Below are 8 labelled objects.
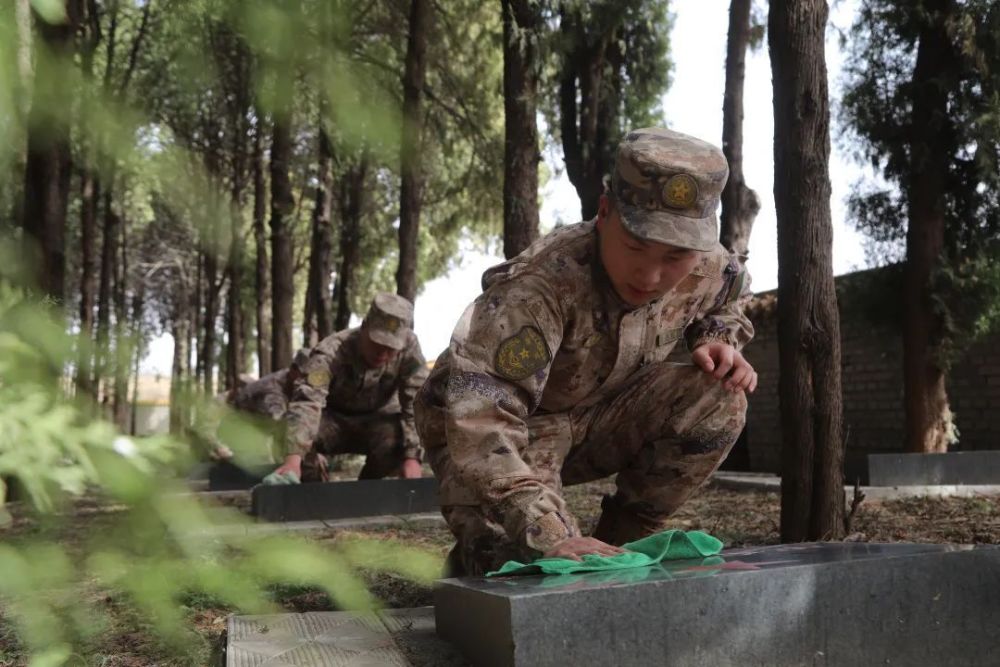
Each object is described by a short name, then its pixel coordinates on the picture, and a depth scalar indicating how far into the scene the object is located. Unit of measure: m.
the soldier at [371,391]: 7.05
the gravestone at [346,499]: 6.46
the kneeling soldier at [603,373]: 2.73
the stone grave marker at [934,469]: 7.59
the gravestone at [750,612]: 2.03
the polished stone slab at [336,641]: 2.38
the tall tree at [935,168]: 9.34
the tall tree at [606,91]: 12.49
